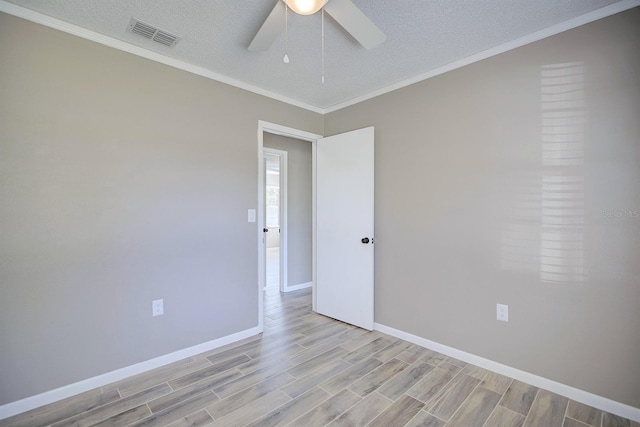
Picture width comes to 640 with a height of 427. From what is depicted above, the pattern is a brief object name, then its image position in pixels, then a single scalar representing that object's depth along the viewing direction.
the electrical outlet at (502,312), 2.22
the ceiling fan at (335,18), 1.36
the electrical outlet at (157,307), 2.34
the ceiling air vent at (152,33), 2.00
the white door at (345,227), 3.08
